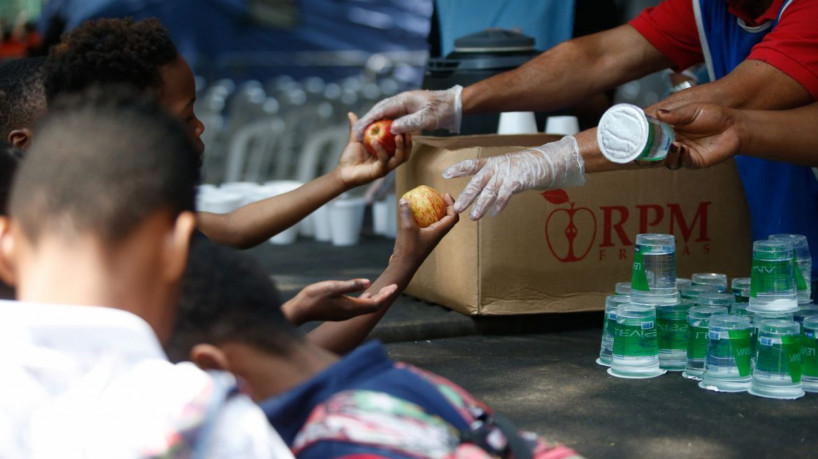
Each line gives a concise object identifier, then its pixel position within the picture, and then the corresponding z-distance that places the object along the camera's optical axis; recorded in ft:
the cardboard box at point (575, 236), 9.22
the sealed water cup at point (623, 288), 8.31
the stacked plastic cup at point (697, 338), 7.54
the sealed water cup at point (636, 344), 7.57
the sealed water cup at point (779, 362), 7.03
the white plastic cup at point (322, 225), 14.02
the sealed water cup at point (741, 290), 8.15
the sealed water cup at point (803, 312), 7.39
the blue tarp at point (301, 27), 23.52
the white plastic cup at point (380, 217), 14.52
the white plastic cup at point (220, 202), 12.55
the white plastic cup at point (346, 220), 13.75
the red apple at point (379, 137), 8.66
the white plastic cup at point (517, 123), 10.89
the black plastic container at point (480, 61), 11.57
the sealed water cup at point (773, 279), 7.41
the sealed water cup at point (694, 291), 8.11
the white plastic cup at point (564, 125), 10.96
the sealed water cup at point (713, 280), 8.27
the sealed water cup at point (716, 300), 7.79
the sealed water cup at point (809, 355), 7.16
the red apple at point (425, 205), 7.29
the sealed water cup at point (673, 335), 7.82
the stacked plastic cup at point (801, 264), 7.82
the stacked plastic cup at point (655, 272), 7.89
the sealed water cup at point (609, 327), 7.91
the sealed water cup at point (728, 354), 7.13
